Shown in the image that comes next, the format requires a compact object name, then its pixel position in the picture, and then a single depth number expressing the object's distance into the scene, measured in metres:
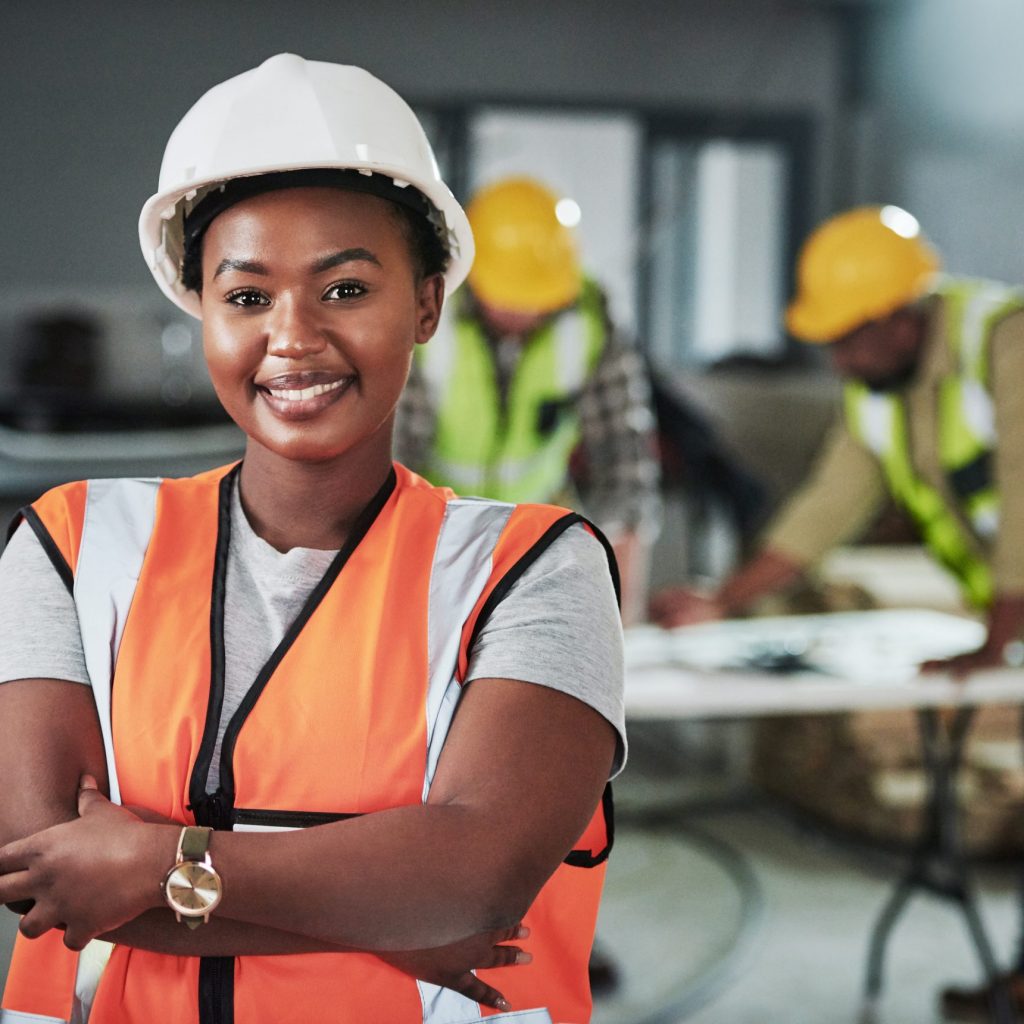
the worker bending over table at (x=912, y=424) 3.12
